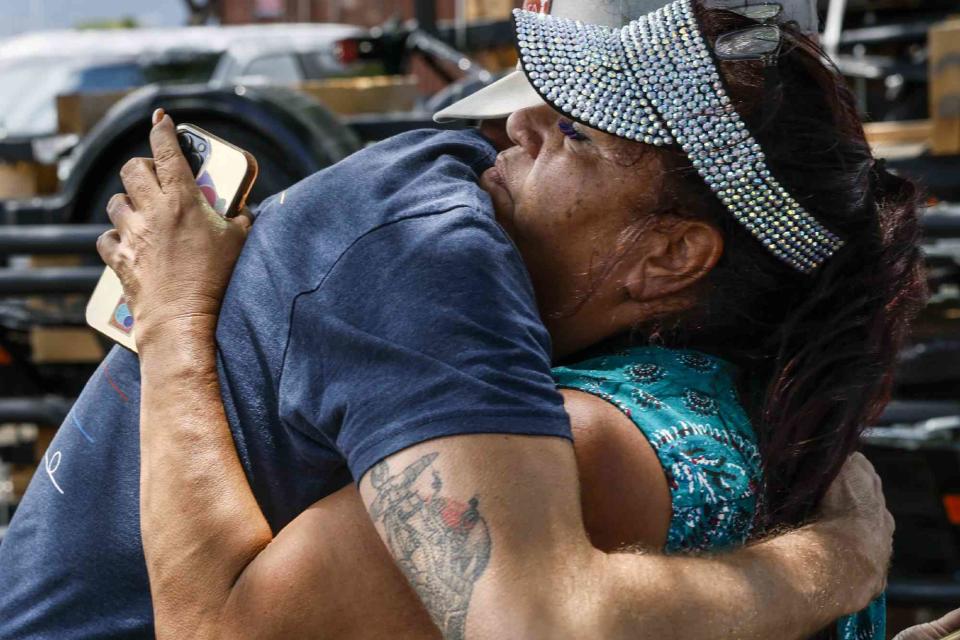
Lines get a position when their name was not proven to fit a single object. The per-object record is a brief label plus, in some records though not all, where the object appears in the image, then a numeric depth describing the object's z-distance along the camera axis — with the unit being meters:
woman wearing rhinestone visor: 1.73
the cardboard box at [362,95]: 5.21
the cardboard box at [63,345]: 4.80
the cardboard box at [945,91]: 4.20
